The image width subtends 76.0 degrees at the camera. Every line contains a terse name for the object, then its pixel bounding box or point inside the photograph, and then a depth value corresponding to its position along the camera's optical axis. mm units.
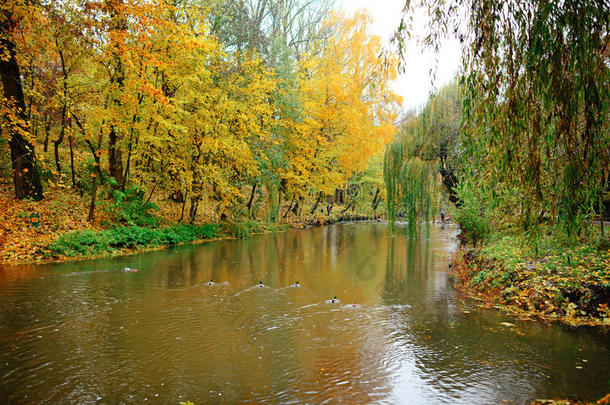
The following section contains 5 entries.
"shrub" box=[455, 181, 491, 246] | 11922
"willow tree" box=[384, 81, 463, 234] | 12359
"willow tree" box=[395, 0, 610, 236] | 3971
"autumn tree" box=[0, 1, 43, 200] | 10766
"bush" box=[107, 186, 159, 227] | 15055
